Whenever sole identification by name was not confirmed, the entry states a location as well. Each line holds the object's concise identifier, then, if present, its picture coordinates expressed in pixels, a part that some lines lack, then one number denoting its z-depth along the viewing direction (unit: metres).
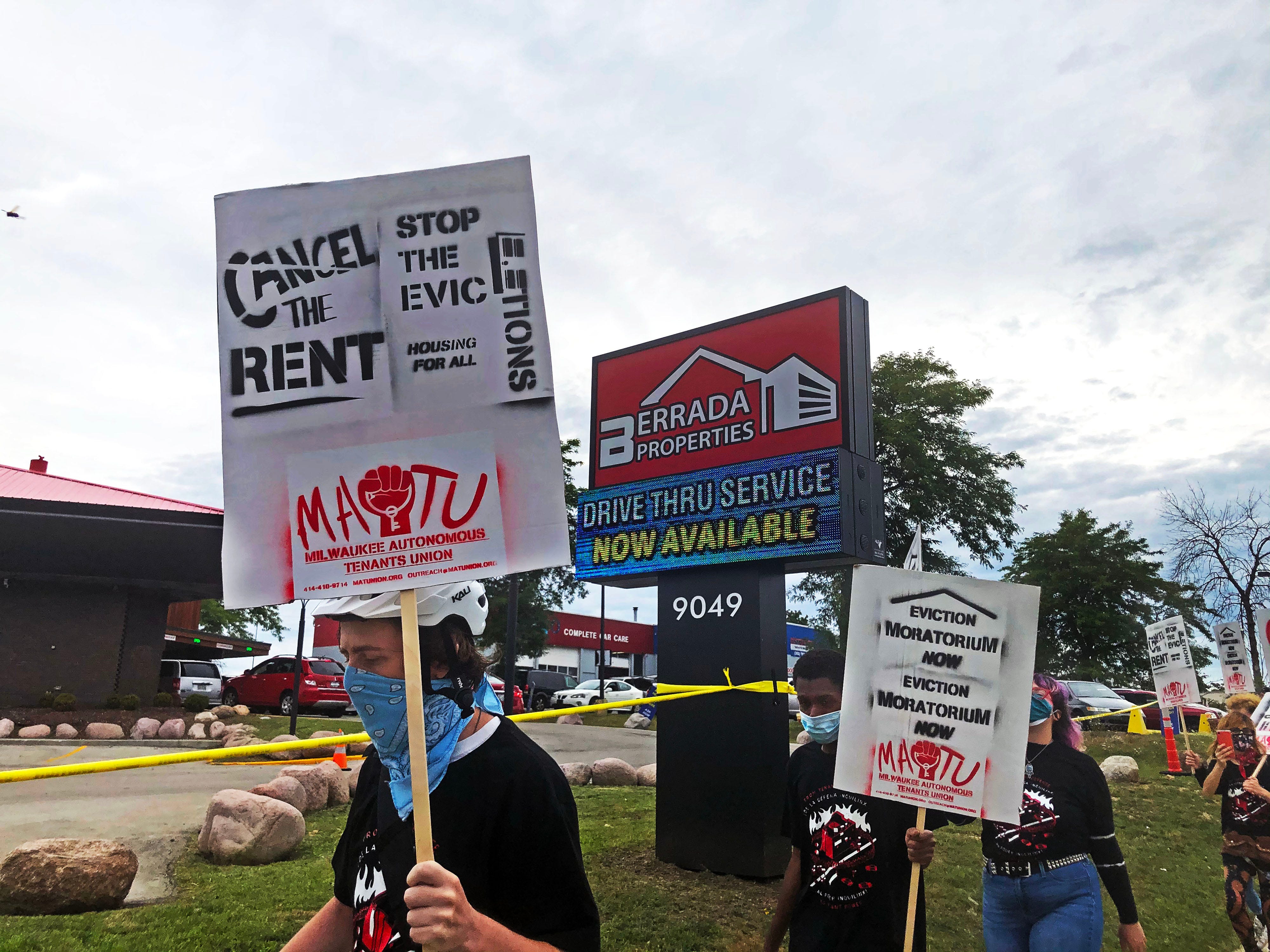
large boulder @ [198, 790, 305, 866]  7.09
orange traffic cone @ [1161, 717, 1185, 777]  15.16
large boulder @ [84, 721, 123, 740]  17.33
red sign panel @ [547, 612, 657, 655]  55.19
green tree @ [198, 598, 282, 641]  57.78
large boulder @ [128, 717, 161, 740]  17.83
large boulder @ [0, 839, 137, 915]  5.51
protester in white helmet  2.06
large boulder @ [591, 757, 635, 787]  12.65
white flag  4.28
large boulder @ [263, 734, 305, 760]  12.40
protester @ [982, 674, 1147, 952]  4.10
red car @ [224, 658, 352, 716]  21.73
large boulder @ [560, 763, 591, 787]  12.52
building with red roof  19.38
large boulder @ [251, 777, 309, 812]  8.72
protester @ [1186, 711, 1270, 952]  6.28
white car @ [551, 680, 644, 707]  32.69
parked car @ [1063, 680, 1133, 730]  24.11
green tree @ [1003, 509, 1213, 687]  43.03
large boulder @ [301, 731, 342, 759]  13.00
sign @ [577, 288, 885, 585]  7.95
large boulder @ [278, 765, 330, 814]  9.23
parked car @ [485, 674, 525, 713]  24.03
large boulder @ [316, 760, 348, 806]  9.60
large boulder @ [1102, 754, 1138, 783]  14.11
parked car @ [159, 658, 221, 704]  24.80
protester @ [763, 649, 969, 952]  3.62
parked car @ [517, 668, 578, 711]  35.22
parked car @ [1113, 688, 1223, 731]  23.36
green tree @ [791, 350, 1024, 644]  34.84
